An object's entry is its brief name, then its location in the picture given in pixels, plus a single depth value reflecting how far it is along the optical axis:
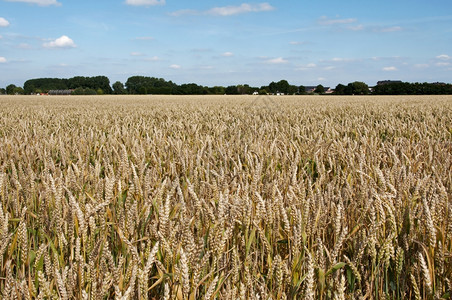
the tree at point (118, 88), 105.01
